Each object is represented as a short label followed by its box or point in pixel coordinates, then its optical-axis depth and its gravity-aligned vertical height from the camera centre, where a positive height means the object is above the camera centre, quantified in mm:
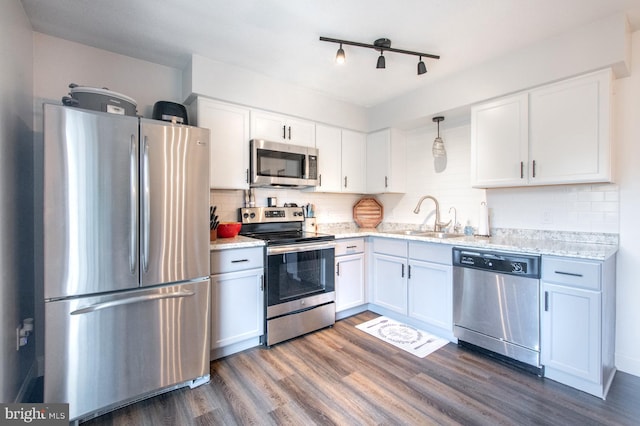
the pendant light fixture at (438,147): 3277 +720
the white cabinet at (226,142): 2672 +662
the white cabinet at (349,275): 3158 -716
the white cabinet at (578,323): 1872 -761
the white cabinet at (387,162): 3699 +635
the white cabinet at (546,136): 2135 +617
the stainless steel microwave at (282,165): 2889 +487
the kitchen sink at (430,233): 3122 -262
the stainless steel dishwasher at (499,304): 2145 -747
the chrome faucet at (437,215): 3363 -52
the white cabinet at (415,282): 2697 -735
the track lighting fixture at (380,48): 2225 +1296
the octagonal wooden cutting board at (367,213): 4051 -32
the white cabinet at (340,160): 3514 +650
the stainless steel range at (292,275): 2600 -616
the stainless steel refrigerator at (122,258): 1613 -288
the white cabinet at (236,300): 2344 -747
